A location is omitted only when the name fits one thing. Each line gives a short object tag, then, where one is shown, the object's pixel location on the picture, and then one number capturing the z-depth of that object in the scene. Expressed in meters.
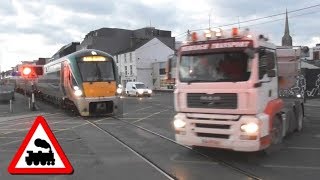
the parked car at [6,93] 23.39
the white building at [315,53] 36.38
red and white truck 5.93
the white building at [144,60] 47.72
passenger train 13.15
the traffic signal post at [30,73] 17.88
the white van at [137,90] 29.59
